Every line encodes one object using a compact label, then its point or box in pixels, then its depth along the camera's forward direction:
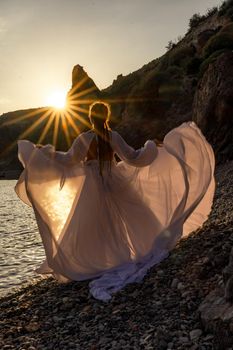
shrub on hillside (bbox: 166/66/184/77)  43.41
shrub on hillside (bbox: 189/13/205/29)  68.49
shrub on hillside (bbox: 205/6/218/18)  64.12
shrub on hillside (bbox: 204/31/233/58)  37.03
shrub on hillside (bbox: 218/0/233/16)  56.50
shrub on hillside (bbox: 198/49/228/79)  32.66
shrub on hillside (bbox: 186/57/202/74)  42.31
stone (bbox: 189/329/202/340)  4.25
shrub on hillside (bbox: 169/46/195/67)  50.19
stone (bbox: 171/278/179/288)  5.55
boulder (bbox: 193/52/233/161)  19.94
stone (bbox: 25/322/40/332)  5.48
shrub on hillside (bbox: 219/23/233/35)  40.44
